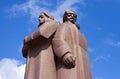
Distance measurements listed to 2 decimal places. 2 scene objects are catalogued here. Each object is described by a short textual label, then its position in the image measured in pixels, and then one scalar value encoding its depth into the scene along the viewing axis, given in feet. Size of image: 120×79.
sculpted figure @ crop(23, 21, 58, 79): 29.40
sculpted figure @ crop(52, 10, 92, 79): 28.91
